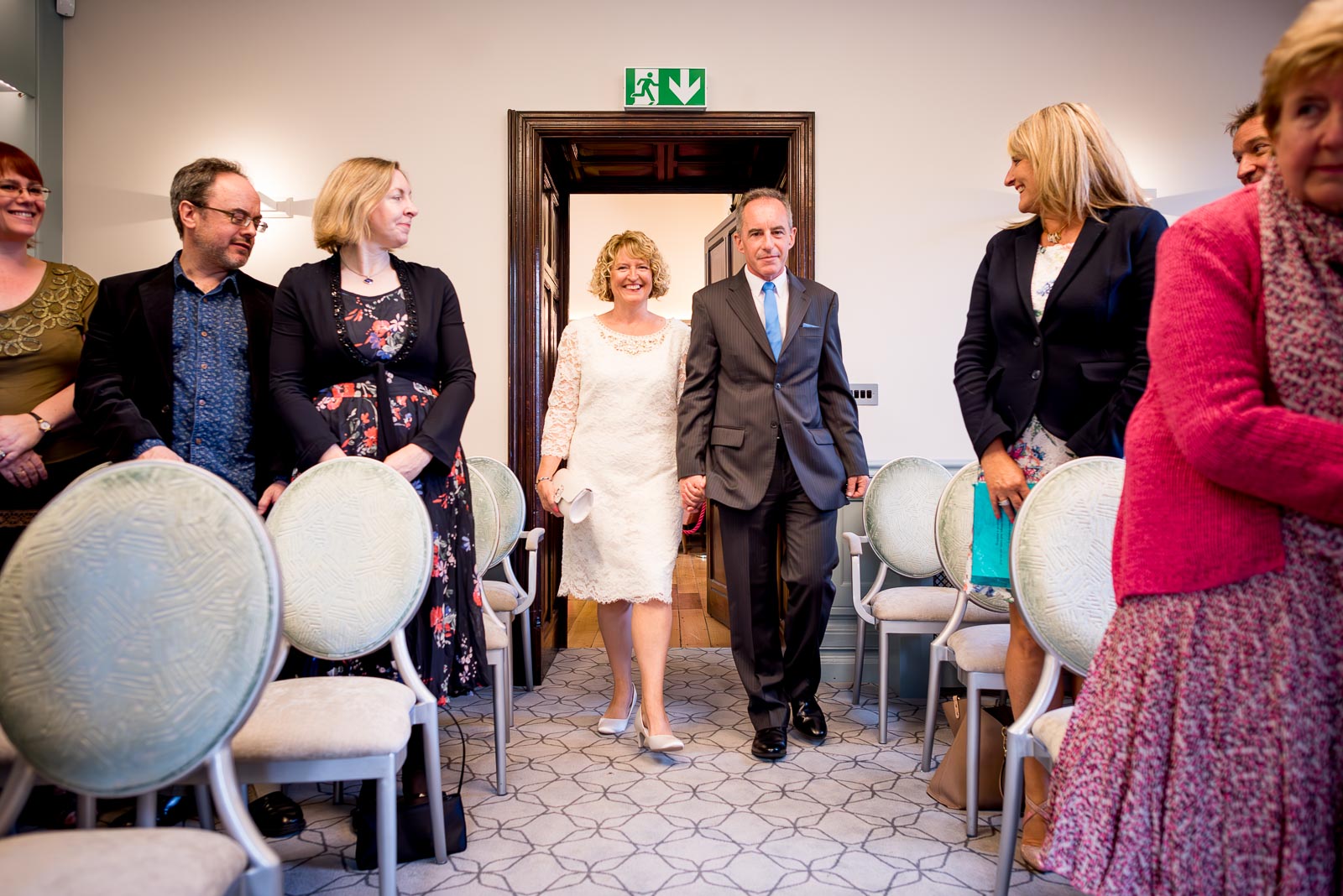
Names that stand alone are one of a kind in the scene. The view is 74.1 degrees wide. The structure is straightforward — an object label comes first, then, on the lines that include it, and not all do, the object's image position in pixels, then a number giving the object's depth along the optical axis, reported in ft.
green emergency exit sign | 12.77
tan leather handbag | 7.55
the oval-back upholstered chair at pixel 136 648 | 3.57
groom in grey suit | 9.45
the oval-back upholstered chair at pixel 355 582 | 5.48
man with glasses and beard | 7.38
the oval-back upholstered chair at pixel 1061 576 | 5.20
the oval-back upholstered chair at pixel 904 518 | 10.61
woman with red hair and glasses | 7.50
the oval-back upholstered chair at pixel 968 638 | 7.08
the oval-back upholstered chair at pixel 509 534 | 10.29
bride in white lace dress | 9.71
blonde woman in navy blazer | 6.18
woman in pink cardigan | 2.89
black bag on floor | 6.72
